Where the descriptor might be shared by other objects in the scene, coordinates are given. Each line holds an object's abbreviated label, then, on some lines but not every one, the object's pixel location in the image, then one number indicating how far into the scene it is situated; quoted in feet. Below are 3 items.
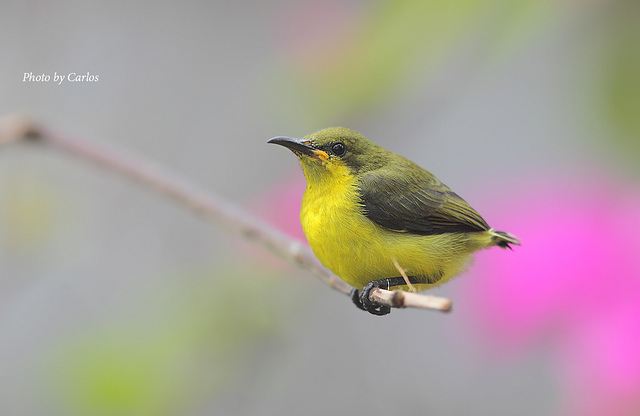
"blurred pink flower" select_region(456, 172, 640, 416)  7.76
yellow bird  7.72
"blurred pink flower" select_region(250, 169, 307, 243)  7.96
